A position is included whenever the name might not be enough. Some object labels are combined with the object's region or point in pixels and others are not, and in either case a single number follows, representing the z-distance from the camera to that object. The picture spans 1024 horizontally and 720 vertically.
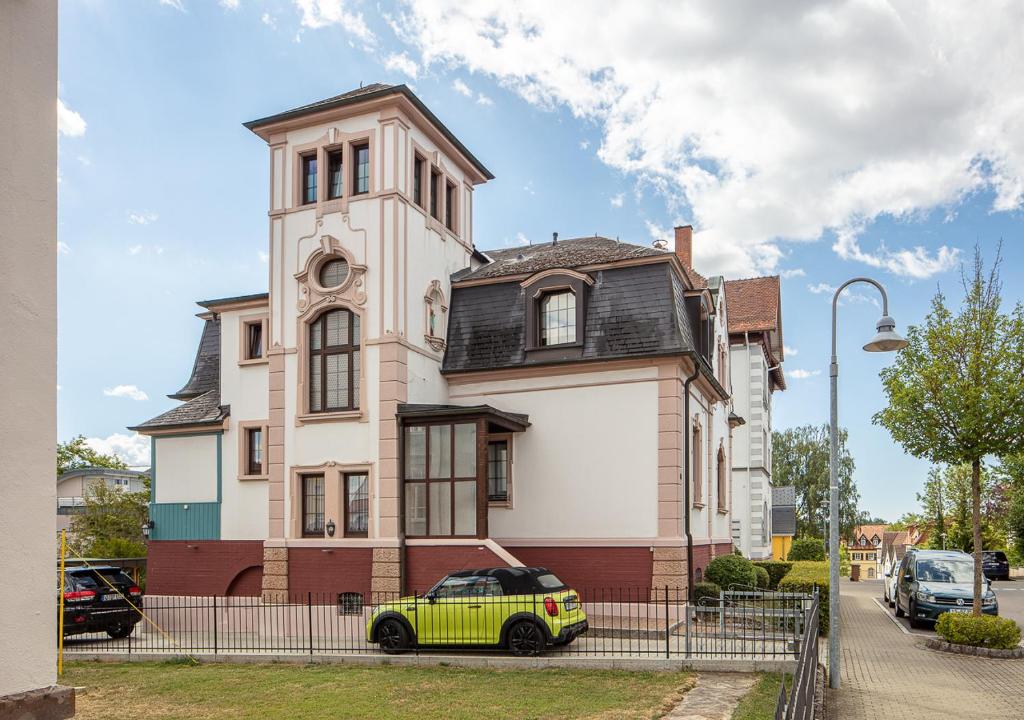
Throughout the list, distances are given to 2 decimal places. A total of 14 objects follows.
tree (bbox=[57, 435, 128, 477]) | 65.12
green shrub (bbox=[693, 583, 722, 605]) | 20.66
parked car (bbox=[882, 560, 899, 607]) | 28.75
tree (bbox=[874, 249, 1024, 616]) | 18.12
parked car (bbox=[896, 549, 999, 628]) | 21.86
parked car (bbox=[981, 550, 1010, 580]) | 43.28
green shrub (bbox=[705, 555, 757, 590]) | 22.48
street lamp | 13.73
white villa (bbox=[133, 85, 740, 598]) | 20.22
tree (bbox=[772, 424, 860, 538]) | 67.88
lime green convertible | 15.35
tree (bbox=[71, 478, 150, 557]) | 40.19
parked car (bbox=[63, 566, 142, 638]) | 19.72
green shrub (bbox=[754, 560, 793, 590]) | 30.39
